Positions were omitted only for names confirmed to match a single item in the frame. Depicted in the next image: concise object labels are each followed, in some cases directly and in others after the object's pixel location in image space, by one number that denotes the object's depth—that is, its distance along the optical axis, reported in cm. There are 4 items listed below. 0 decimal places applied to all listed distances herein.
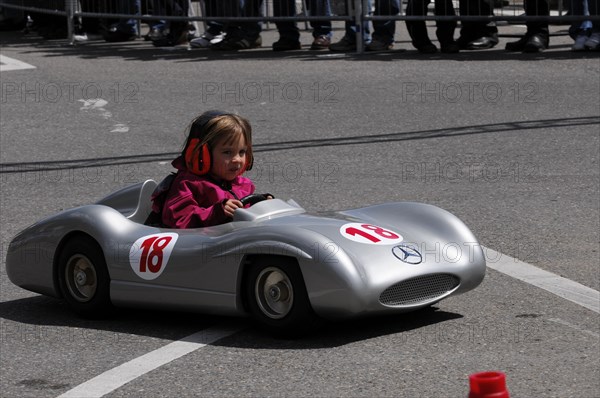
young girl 862
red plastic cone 421
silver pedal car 768
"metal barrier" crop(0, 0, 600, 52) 2009
